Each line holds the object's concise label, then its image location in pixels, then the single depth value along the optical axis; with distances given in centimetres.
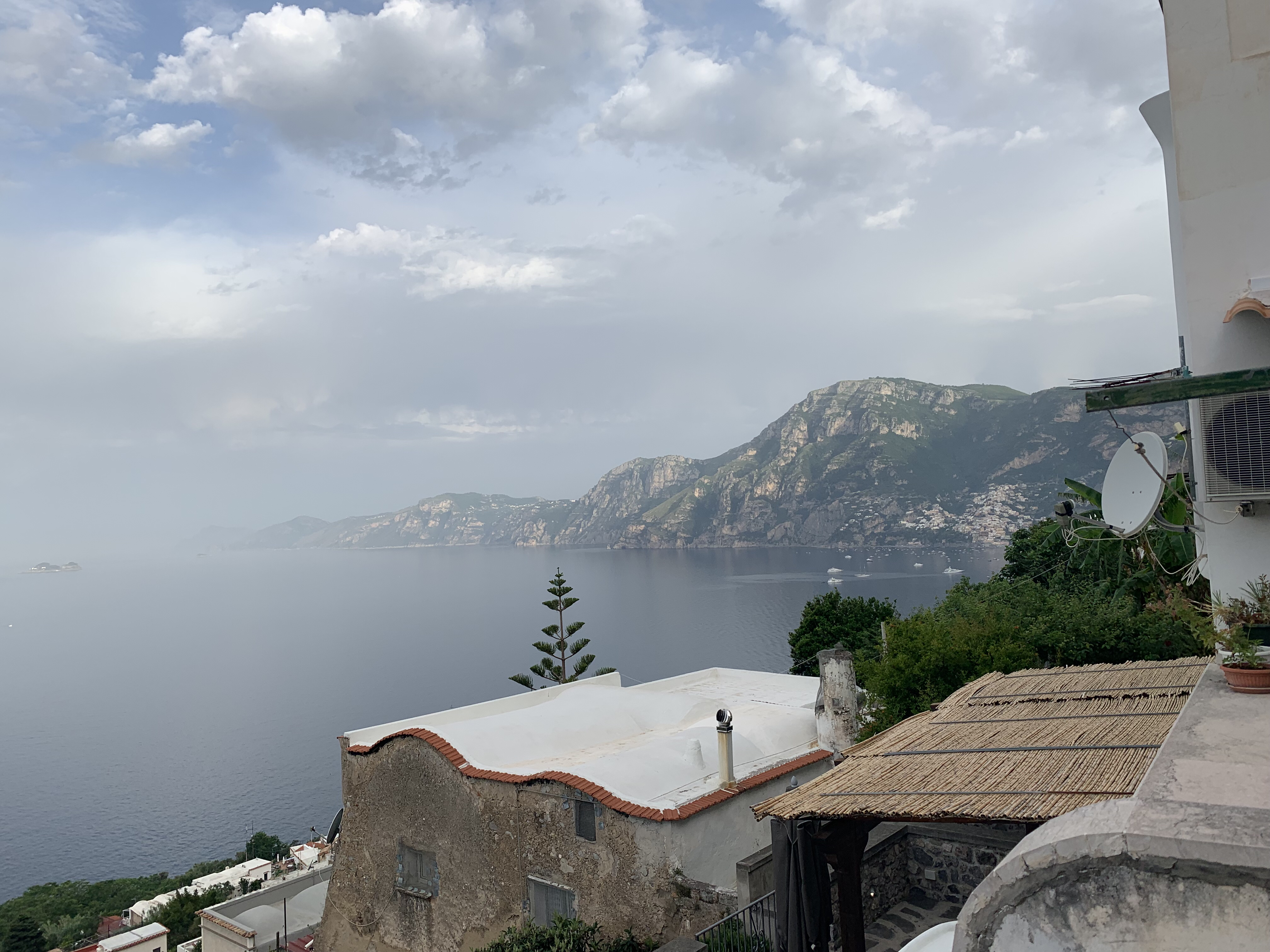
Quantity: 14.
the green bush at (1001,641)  1388
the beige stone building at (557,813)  1123
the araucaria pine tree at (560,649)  4466
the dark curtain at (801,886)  718
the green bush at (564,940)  1029
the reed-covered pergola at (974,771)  553
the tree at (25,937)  4253
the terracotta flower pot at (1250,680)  458
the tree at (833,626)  3331
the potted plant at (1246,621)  505
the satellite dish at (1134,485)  746
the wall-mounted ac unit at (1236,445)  677
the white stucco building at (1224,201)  748
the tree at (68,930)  4366
